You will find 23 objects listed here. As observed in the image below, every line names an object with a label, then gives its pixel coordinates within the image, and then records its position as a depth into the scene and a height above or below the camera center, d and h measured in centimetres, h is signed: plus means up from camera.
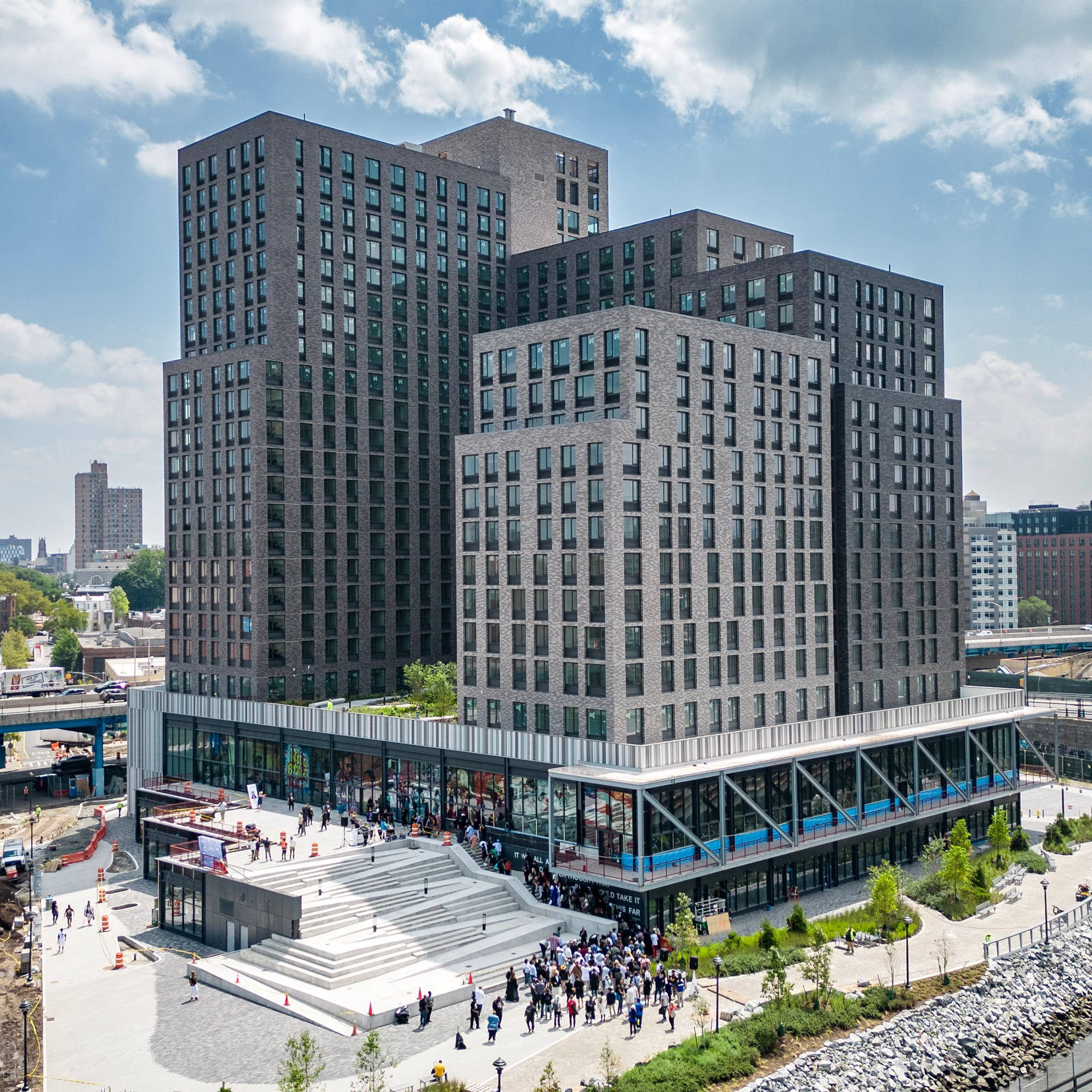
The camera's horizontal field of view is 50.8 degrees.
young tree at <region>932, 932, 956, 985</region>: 5356 -1839
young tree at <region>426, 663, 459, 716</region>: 8106 -821
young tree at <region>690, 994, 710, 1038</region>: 4394 -1734
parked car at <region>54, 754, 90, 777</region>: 11344 -1841
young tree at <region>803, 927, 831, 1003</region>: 4738 -1636
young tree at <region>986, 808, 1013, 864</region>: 7381 -1669
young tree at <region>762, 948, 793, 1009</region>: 4672 -1672
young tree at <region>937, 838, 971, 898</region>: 6212 -1584
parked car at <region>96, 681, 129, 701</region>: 12212 -1225
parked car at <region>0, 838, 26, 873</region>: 8019 -1941
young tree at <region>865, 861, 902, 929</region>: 5750 -1599
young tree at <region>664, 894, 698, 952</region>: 5069 -1566
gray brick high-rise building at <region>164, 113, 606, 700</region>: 9138 +1449
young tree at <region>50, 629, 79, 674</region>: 18638 -1171
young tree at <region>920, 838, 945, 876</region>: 6750 -1706
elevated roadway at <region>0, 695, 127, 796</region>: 11156 -1334
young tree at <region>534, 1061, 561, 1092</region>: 3869 -1736
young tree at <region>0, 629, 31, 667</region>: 19262 -1206
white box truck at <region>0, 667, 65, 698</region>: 12812 -1141
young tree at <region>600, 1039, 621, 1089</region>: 3978 -1718
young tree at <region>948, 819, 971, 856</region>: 6706 -1520
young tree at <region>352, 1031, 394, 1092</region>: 3853 -1722
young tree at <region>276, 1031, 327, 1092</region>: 3669 -1644
